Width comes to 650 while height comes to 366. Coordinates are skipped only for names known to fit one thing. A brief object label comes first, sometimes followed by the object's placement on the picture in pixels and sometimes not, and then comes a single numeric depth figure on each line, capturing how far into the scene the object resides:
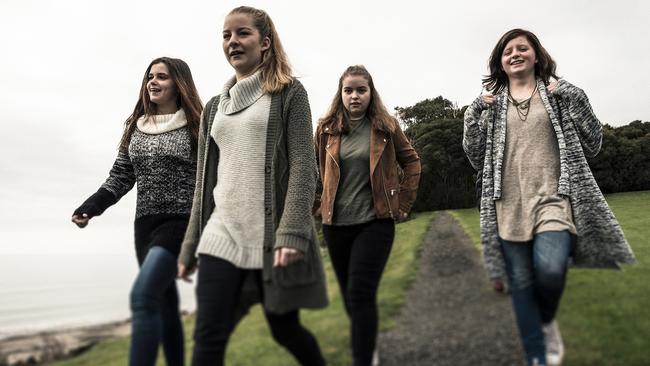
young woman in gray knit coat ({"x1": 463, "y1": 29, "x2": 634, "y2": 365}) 3.07
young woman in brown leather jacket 3.18
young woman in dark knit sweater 2.81
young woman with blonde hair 2.33
